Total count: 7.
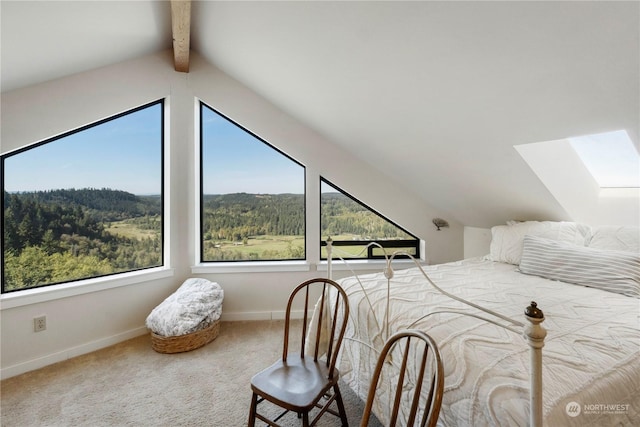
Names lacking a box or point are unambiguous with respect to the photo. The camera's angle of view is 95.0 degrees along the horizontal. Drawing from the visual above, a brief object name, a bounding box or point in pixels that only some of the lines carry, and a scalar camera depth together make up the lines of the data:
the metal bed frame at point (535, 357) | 0.76
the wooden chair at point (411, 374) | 0.84
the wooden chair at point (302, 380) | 1.26
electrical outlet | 2.21
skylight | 2.04
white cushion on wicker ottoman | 2.43
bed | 0.93
